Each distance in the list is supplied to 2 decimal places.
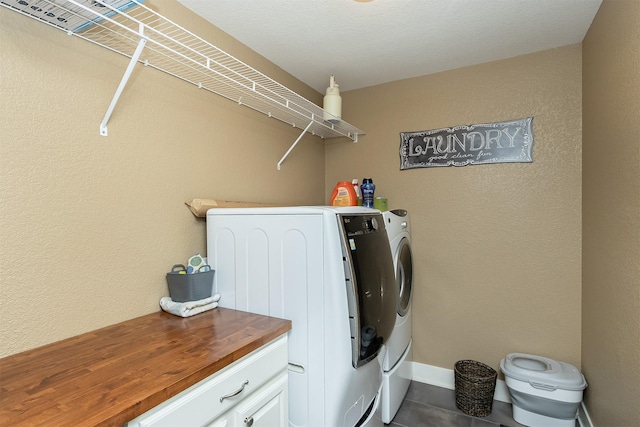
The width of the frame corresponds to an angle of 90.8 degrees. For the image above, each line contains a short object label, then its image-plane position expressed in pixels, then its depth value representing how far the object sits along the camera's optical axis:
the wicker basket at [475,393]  2.11
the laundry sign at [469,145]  2.26
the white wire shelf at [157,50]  1.06
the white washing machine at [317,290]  1.32
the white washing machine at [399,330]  1.99
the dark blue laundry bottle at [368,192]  2.57
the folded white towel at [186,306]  1.42
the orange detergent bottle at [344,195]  2.33
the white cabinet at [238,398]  0.90
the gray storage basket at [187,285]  1.47
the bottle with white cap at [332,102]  2.45
